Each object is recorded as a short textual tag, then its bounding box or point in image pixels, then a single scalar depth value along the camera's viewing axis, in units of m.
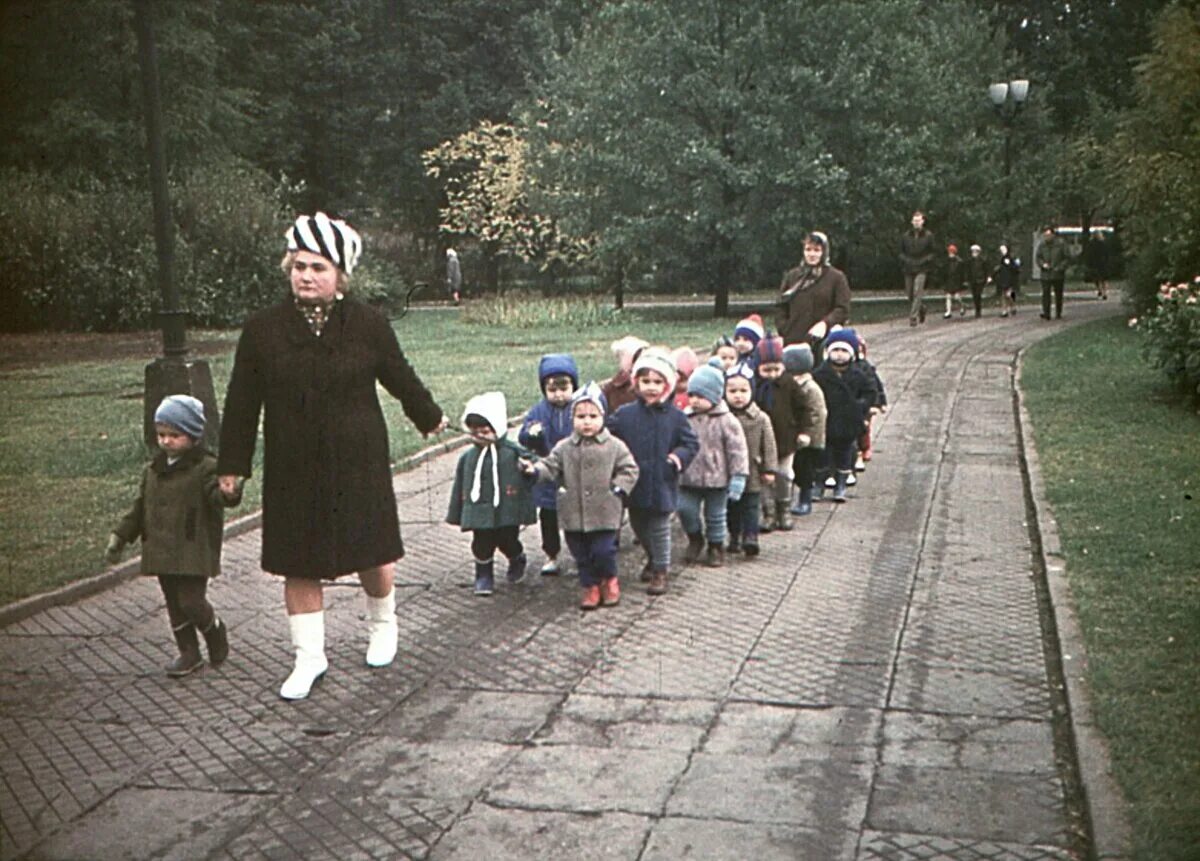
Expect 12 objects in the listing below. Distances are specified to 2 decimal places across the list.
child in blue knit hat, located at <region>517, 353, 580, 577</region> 8.31
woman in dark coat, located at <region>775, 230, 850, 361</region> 11.57
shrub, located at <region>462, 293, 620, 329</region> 31.08
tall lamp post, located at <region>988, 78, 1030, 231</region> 30.11
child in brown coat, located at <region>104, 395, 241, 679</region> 6.26
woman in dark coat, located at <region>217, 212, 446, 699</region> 6.02
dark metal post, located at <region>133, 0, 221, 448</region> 10.85
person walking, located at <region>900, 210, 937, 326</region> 27.55
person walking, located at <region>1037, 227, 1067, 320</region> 28.78
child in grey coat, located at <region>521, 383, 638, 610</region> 7.53
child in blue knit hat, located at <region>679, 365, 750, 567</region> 8.48
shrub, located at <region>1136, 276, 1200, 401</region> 14.06
